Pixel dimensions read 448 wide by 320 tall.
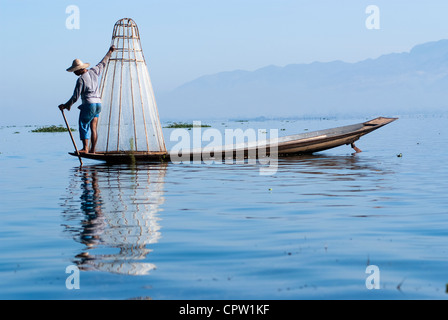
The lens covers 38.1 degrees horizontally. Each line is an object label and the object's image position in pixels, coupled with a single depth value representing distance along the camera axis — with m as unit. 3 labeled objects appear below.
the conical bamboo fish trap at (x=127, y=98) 15.48
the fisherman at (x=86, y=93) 13.59
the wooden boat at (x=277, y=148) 15.72
